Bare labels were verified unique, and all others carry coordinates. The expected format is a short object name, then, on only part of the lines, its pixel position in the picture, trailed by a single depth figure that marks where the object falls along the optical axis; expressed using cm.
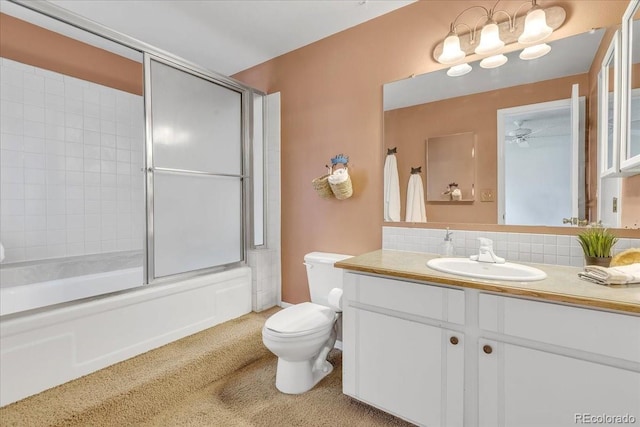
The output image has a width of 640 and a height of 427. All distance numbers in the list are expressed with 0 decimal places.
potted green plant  135
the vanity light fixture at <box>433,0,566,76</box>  155
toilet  170
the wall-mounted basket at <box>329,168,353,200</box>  219
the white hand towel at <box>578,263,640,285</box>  112
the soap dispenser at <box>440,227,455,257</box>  178
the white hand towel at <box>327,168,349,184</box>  217
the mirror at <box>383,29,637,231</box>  152
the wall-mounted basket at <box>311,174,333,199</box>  229
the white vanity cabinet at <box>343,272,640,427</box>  103
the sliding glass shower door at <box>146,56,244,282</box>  203
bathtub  148
